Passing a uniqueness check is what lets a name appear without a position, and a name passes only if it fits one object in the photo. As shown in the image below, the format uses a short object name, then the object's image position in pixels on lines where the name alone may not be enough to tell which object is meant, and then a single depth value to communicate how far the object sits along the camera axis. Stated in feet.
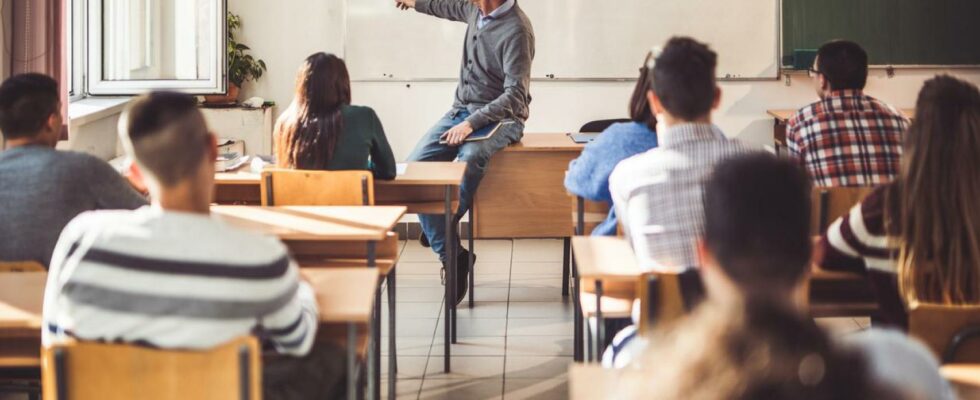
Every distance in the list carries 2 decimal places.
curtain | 15.75
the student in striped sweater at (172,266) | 7.44
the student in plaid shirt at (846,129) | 13.39
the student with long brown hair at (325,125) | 14.29
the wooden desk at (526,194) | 18.17
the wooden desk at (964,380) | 8.20
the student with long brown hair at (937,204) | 9.15
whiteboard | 23.86
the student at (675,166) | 9.57
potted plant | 23.58
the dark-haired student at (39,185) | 10.64
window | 21.65
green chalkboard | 23.70
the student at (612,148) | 12.19
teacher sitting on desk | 17.71
